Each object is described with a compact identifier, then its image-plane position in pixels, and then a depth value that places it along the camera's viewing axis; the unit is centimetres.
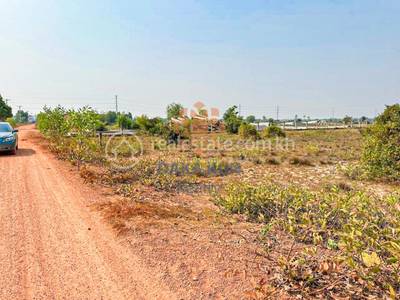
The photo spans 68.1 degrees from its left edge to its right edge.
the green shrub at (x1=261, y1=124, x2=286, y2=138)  3016
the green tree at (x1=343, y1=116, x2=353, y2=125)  6088
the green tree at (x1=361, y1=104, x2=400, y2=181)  1038
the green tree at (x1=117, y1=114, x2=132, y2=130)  3947
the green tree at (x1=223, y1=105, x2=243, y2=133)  3616
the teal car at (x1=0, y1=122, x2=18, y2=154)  1209
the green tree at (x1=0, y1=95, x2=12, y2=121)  4517
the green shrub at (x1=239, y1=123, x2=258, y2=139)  2823
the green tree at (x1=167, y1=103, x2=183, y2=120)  3891
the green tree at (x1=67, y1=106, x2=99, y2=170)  1048
